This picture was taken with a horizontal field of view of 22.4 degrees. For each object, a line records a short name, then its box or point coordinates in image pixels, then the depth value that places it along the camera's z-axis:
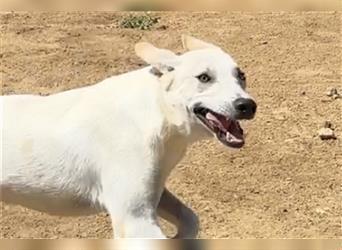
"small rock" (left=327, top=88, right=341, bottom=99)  4.86
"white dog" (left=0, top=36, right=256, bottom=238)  2.19
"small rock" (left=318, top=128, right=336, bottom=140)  4.38
